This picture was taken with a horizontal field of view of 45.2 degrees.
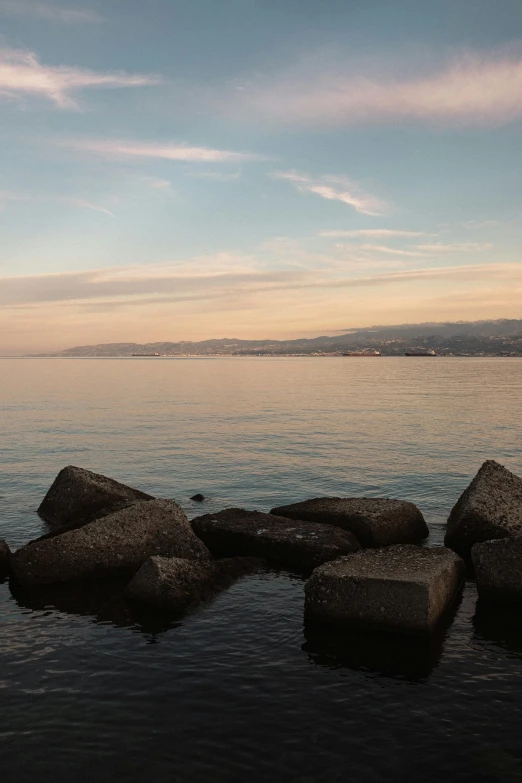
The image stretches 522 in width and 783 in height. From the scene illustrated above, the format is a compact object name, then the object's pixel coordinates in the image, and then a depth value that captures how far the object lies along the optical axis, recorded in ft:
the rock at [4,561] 47.21
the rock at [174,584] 39.88
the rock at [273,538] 48.16
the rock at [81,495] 61.77
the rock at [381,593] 35.53
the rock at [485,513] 49.85
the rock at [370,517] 53.16
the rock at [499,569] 41.04
